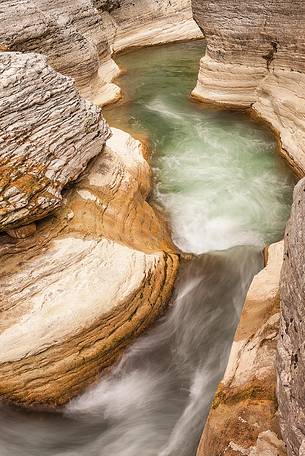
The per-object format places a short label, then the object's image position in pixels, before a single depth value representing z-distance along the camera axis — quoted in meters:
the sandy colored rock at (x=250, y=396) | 3.52
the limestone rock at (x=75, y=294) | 5.31
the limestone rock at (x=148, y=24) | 19.61
